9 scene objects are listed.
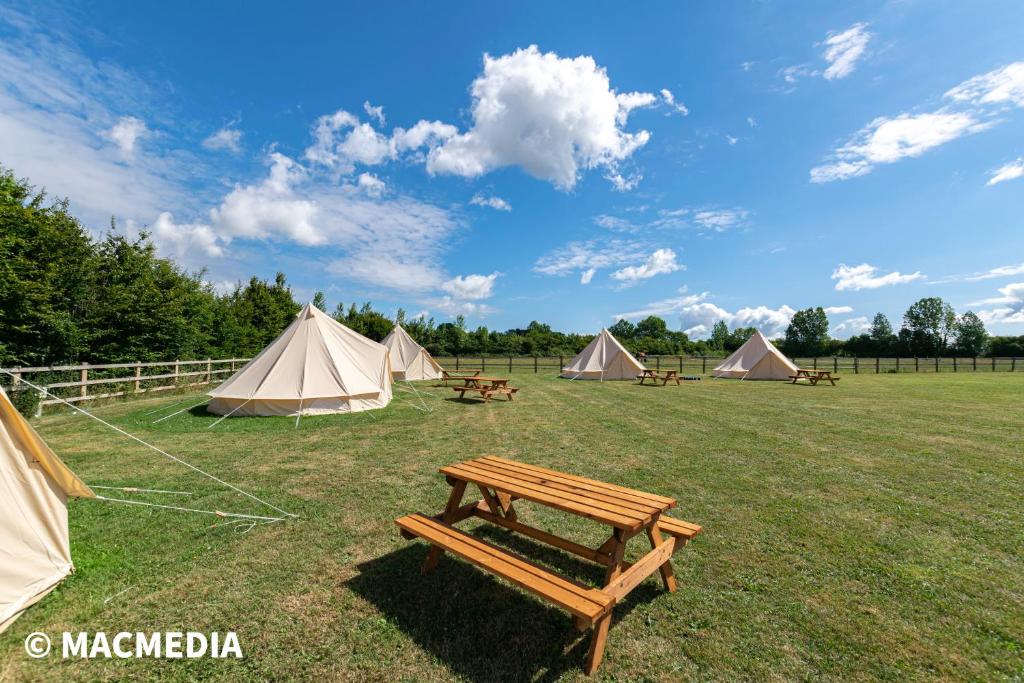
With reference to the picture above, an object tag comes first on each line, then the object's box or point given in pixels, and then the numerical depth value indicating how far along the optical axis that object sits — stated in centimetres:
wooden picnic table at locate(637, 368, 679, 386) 1780
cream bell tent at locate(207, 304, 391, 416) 925
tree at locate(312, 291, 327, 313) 3717
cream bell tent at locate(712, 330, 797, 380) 2086
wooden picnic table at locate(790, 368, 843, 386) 1800
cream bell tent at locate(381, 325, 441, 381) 1905
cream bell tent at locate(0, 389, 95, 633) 266
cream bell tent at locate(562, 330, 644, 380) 2036
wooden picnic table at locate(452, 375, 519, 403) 1239
